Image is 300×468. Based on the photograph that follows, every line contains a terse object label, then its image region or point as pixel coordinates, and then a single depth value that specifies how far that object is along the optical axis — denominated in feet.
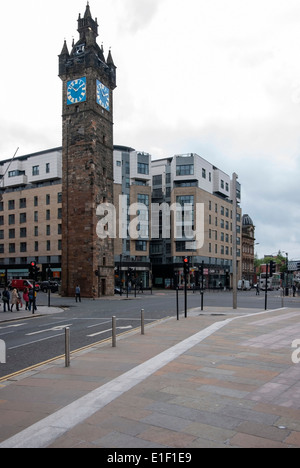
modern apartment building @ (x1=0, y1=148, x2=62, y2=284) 239.91
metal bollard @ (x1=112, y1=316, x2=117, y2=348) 40.58
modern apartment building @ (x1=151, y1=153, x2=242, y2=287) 245.86
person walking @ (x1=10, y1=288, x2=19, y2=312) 93.78
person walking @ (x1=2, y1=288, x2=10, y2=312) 92.16
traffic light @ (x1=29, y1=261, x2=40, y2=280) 92.43
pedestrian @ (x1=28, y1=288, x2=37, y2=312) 91.81
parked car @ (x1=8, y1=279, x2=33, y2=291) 174.29
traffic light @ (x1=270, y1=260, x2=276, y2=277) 98.92
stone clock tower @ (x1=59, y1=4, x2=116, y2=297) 152.25
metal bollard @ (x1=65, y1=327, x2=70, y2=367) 31.94
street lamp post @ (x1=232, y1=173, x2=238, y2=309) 88.84
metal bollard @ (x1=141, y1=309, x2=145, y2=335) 49.06
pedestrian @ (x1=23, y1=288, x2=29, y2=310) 93.95
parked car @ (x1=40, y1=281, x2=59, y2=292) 185.16
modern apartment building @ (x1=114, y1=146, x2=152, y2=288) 241.55
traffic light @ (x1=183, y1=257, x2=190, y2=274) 70.58
